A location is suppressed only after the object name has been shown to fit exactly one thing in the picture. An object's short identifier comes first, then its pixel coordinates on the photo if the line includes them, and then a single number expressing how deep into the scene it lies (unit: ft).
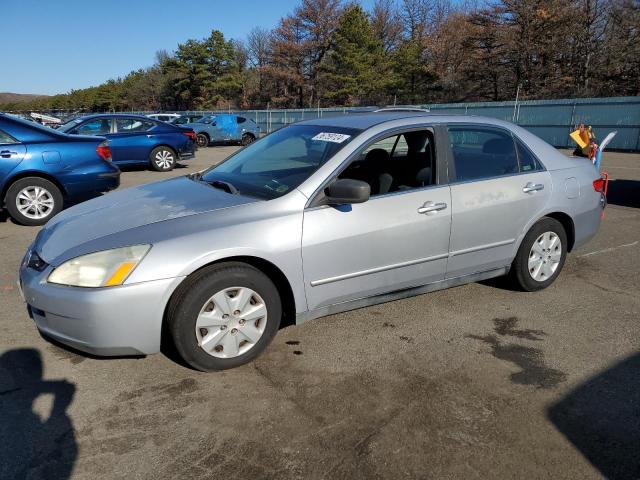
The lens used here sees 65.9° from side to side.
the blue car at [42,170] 22.02
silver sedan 9.11
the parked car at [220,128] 76.79
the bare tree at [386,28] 180.14
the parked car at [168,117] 86.79
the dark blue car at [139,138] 39.17
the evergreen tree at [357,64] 153.38
